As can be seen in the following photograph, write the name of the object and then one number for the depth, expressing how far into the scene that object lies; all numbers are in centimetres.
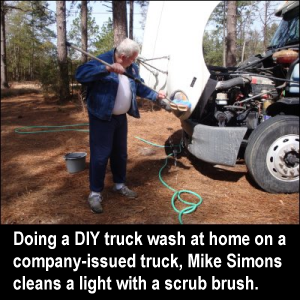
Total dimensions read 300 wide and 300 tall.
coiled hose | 298
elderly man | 275
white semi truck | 321
